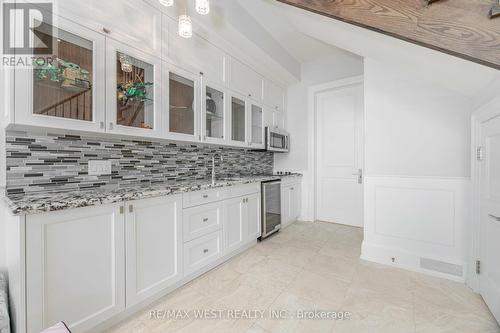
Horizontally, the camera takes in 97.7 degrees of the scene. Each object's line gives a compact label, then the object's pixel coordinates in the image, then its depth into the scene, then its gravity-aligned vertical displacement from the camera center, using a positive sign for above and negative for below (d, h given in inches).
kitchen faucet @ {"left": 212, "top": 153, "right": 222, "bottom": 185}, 107.6 -0.6
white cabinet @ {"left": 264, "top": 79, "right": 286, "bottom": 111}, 139.6 +47.7
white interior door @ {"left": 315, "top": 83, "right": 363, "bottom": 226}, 142.8 +7.7
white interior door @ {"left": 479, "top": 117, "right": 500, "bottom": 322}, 58.8 -14.3
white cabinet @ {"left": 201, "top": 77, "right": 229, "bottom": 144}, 93.3 +23.7
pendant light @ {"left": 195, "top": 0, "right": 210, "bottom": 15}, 59.0 +43.5
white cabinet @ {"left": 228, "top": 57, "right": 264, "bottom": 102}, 109.0 +46.6
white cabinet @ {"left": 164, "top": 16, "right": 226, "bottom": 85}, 79.7 +45.3
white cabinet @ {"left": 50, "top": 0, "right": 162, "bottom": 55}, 56.6 +42.5
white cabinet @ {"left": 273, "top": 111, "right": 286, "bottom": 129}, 148.5 +32.7
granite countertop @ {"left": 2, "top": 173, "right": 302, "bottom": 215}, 42.2 -7.5
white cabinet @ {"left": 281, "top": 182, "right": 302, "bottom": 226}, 137.9 -24.0
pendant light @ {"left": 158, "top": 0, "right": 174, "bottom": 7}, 54.8 +41.3
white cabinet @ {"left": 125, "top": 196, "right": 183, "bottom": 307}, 59.2 -23.7
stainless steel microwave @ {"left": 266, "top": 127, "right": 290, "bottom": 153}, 136.3 +17.2
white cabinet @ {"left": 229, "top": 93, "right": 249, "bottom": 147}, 109.7 +24.4
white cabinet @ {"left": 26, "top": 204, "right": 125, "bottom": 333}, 43.5 -22.7
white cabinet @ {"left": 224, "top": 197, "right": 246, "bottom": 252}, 92.9 -25.3
